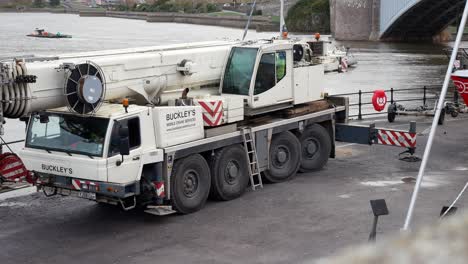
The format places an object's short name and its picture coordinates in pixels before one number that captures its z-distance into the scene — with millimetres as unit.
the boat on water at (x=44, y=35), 86875
